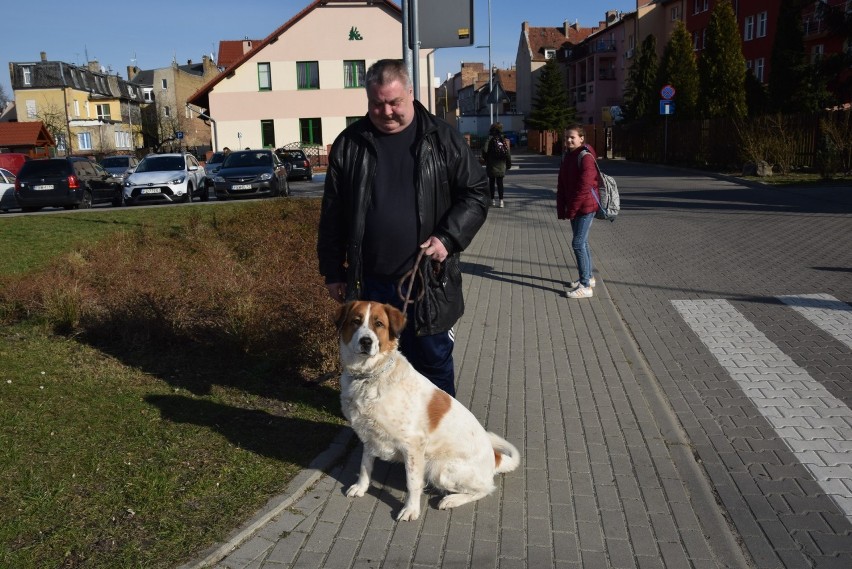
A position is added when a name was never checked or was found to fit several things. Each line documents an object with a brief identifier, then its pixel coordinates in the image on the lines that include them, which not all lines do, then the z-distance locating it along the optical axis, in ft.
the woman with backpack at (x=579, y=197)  30.73
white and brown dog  13.02
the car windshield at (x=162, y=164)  80.64
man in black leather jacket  13.80
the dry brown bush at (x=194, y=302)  21.34
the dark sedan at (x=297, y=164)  120.26
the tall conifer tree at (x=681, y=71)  135.23
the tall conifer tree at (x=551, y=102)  237.66
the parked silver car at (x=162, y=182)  76.84
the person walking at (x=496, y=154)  58.59
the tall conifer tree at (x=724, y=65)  115.75
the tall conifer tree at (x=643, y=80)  167.43
